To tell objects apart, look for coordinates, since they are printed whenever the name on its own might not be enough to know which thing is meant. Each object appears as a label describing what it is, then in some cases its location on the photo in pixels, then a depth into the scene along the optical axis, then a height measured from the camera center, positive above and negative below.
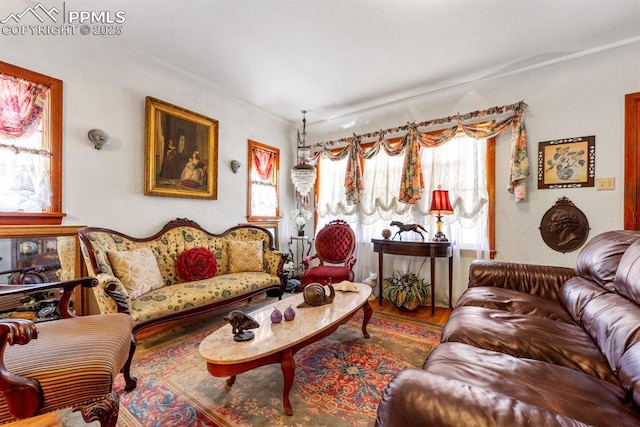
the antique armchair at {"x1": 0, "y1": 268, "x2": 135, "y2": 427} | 0.99 -0.62
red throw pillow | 2.80 -0.53
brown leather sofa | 0.69 -0.59
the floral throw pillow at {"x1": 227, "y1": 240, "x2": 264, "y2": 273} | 3.25 -0.51
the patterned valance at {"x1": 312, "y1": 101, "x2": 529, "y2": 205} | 2.90 +0.99
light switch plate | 2.54 +0.32
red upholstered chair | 3.72 -0.42
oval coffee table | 1.38 -0.72
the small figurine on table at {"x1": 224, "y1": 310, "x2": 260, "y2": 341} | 1.55 -0.65
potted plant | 3.18 -0.93
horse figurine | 3.45 -0.14
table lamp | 3.12 +0.13
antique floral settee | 2.11 -0.54
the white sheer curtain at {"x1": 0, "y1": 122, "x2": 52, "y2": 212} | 2.01 +0.31
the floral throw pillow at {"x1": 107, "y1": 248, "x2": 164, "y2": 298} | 2.25 -0.49
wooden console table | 3.05 -0.41
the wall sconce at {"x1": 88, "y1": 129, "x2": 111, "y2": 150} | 2.42 +0.70
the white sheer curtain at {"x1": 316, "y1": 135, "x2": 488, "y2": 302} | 3.21 +0.22
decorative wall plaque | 2.67 -0.10
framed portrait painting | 2.84 +0.73
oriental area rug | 1.47 -1.11
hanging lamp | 3.71 +0.54
